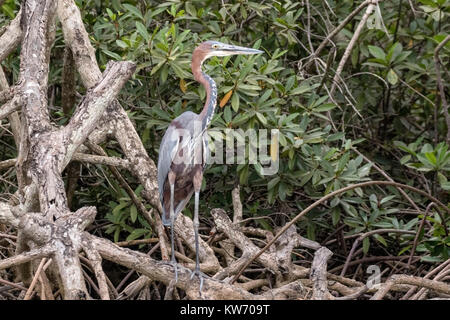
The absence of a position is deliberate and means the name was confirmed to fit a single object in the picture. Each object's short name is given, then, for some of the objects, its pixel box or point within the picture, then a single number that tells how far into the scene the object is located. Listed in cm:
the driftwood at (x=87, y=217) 510
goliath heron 619
